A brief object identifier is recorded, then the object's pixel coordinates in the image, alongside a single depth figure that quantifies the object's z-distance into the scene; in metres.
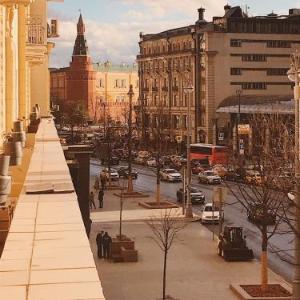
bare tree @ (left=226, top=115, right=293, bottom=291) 21.84
